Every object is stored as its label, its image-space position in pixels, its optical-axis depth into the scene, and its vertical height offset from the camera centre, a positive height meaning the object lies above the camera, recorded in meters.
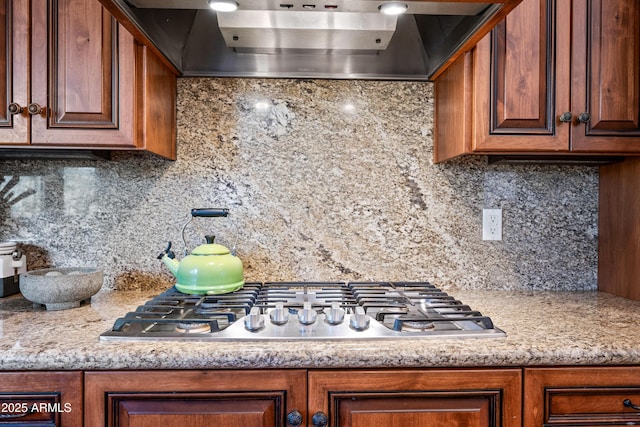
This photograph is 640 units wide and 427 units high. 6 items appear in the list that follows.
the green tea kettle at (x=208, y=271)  1.36 -0.20
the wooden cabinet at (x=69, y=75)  1.27 +0.41
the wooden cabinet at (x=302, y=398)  0.95 -0.43
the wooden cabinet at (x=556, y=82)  1.31 +0.41
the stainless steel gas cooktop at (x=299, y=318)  1.02 -0.29
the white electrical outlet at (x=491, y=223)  1.67 -0.05
